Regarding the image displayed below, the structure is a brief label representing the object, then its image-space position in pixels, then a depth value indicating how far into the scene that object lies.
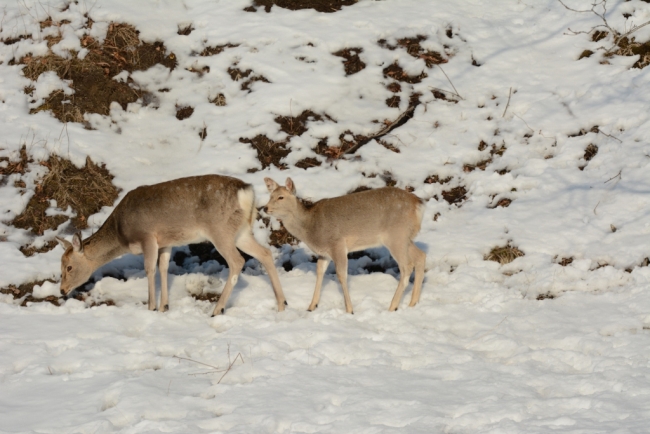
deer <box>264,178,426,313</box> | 17.84
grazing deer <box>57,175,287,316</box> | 17.97
